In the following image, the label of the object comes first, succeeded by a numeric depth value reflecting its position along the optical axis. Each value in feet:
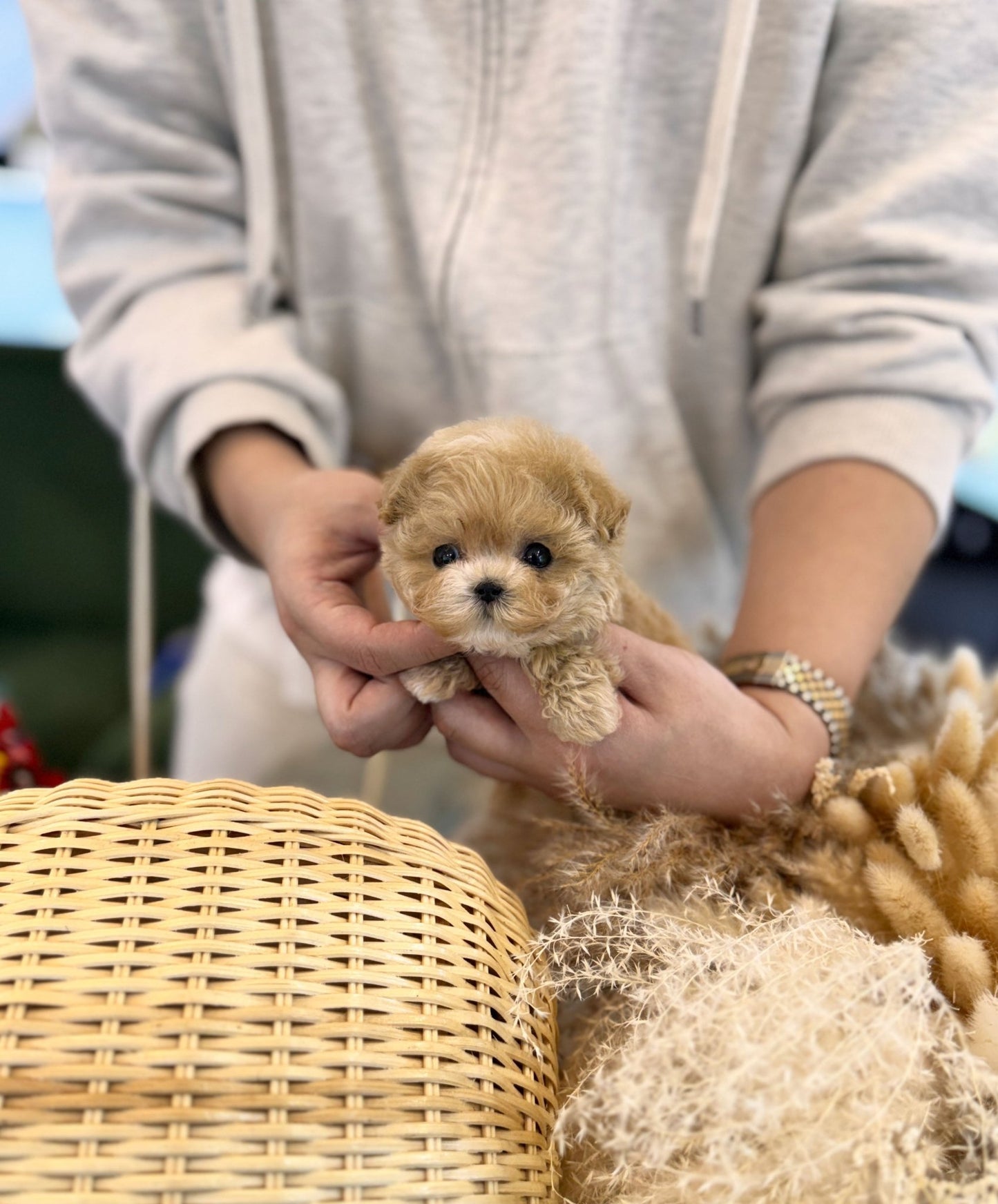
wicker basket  1.29
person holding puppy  2.06
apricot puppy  1.45
